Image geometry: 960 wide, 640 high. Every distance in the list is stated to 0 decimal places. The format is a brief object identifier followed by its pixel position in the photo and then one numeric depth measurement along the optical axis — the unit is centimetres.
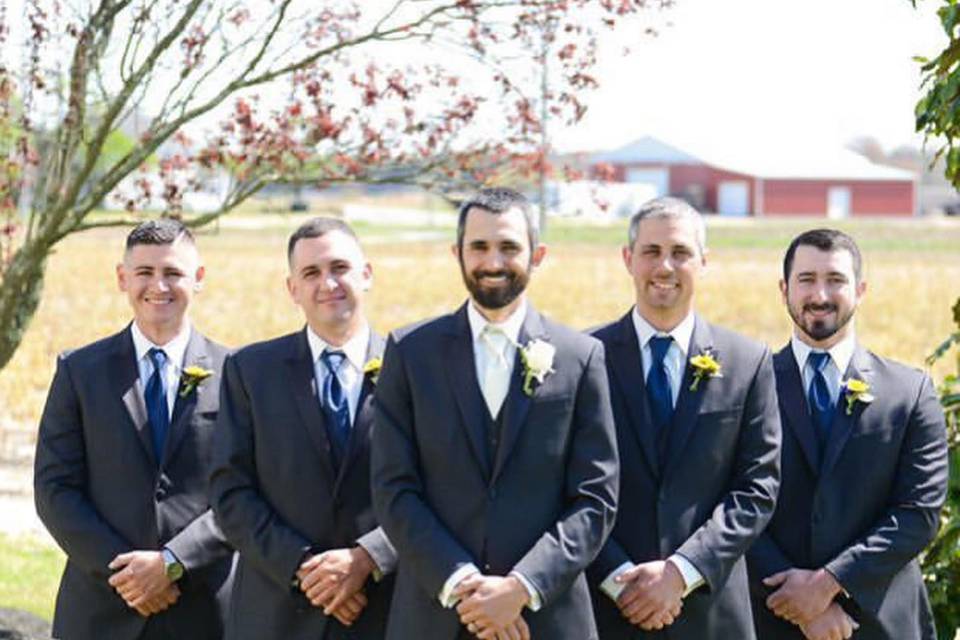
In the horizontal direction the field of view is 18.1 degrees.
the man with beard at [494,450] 914
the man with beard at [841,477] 1000
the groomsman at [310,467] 964
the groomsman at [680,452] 947
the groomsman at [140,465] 1043
